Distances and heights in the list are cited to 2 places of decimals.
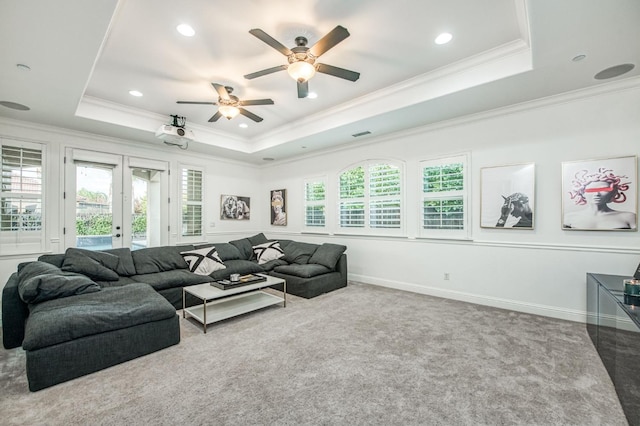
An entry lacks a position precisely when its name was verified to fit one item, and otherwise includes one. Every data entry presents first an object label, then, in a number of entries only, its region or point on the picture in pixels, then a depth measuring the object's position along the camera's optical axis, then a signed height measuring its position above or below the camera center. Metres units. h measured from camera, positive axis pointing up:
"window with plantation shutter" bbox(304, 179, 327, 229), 6.20 +0.23
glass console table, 1.77 -0.98
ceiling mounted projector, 4.64 +1.38
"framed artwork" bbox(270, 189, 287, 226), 6.96 +0.15
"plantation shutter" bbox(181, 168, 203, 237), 6.00 +0.23
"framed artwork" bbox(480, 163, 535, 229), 3.70 +0.23
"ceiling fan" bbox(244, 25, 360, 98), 2.48 +1.50
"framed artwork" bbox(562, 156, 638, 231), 3.12 +0.21
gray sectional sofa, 2.21 -0.96
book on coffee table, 3.67 -0.96
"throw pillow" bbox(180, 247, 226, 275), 4.88 -0.88
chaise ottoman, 2.14 -1.05
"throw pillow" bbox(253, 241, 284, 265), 5.75 -0.83
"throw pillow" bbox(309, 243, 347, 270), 5.06 -0.80
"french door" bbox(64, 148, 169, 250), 4.66 +0.23
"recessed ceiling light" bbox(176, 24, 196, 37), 2.61 +1.77
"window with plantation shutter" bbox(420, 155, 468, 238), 4.29 +0.24
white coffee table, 3.34 -1.25
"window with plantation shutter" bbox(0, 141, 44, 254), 4.05 +0.23
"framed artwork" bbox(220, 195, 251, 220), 6.70 +0.15
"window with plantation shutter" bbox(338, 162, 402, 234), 5.04 +0.29
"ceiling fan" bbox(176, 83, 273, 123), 3.51 +1.47
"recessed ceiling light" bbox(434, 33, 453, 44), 2.78 +1.79
